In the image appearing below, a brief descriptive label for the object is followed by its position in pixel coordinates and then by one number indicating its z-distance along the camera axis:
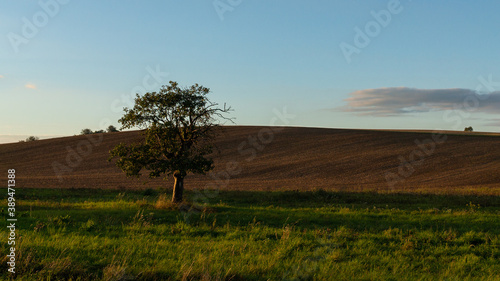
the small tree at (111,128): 126.80
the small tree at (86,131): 123.79
